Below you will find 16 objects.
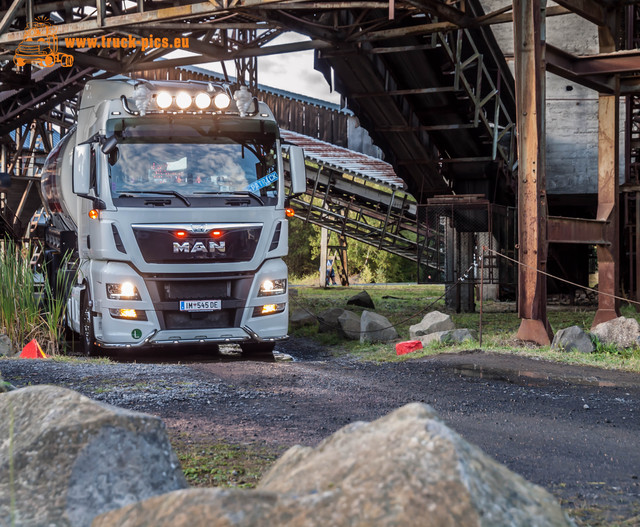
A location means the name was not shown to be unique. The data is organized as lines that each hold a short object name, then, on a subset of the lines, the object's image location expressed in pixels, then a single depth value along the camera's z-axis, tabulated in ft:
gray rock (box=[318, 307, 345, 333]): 46.30
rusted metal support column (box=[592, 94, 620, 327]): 38.68
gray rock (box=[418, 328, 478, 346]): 35.50
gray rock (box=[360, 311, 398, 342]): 42.14
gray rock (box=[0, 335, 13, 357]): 33.25
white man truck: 32.40
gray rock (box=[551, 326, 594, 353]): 32.53
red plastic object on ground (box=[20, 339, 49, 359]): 32.65
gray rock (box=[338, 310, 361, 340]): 43.93
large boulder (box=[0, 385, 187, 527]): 9.30
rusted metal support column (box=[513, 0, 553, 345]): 33.96
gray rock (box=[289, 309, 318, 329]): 49.56
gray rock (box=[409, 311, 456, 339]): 38.91
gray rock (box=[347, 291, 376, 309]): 57.57
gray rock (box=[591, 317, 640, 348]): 32.73
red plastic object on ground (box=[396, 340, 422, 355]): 35.19
